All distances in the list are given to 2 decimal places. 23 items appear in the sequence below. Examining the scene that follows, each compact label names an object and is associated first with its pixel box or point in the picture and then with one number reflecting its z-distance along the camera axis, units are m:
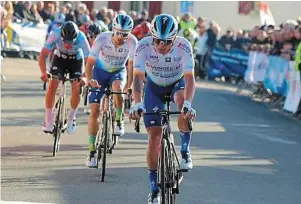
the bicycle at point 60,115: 13.37
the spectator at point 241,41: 30.20
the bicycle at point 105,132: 11.38
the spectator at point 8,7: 25.43
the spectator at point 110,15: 31.15
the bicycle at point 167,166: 8.66
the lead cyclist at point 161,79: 8.89
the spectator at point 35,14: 34.25
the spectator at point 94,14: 32.60
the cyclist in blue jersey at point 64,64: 13.16
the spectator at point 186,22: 29.95
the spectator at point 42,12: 35.34
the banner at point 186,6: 43.95
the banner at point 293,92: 20.18
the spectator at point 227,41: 31.05
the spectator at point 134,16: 31.43
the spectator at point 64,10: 32.59
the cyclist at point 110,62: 11.83
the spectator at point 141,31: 22.63
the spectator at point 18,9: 33.93
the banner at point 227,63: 30.06
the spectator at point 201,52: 31.59
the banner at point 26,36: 32.44
